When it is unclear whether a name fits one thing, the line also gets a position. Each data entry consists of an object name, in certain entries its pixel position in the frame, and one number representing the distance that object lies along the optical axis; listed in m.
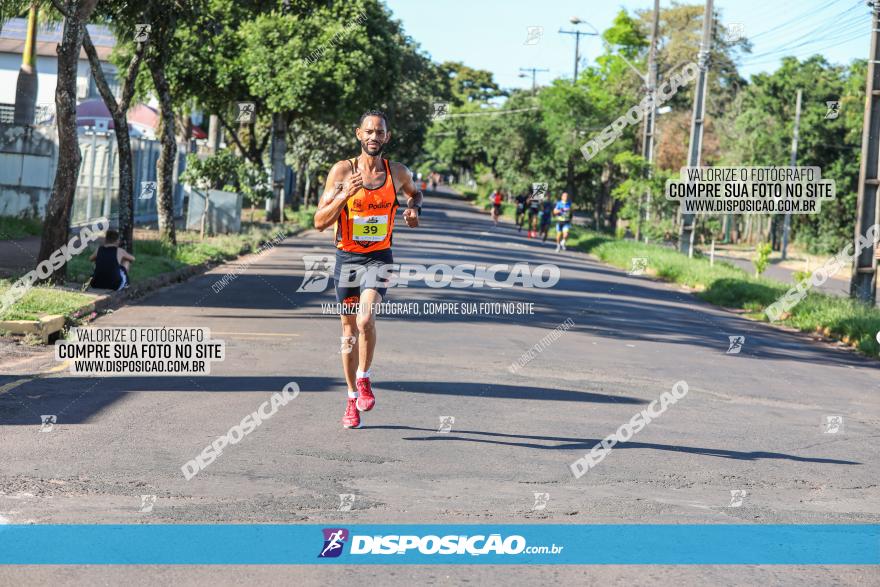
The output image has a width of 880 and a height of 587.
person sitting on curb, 16.61
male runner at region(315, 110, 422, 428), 8.55
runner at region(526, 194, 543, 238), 48.94
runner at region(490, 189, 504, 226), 57.18
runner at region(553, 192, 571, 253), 39.04
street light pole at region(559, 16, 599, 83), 75.78
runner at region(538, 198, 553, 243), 45.75
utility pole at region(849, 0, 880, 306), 23.36
